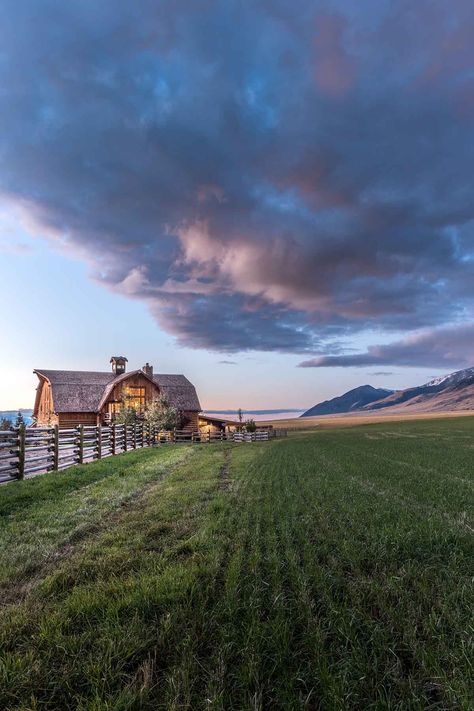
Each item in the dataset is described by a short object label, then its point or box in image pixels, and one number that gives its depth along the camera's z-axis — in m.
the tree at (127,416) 42.84
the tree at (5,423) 44.06
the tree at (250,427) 55.47
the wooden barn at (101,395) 48.44
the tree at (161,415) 42.72
